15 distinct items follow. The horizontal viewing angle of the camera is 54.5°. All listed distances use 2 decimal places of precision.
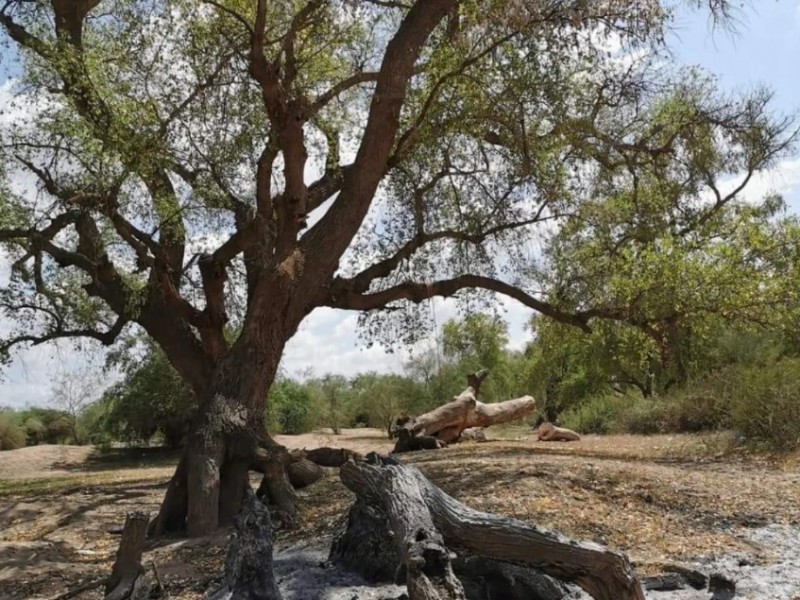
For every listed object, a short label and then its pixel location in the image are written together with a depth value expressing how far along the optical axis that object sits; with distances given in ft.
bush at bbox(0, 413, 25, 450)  87.66
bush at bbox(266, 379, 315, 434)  88.59
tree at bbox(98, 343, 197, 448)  65.67
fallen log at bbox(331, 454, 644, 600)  11.26
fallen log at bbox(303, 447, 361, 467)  38.34
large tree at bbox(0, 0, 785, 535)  27.32
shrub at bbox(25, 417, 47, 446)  96.27
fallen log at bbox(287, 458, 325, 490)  31.83
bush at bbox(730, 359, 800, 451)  37.58
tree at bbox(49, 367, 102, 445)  95.30
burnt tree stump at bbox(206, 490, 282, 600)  11.97
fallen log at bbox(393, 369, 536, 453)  51.43
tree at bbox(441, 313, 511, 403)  69.31
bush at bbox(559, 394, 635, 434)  66.95
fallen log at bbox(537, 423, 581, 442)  54.49
